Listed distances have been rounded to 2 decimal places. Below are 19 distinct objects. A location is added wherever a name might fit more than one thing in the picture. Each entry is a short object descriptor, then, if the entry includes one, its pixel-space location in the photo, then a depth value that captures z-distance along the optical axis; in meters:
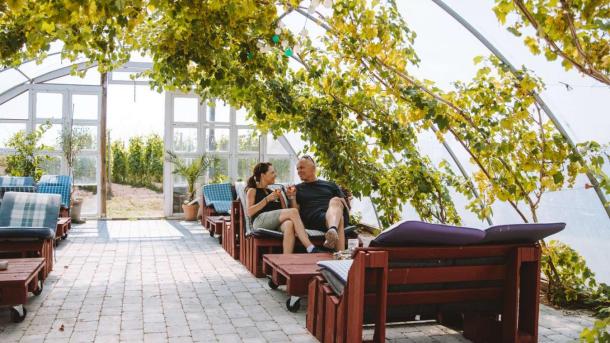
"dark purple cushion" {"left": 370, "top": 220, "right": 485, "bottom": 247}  3.07
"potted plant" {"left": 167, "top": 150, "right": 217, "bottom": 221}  12.36
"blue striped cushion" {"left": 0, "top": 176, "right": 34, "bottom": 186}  9.63
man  6.20
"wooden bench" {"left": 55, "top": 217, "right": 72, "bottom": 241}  8.10
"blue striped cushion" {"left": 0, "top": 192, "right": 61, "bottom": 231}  6.07
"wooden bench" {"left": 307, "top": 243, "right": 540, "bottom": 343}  3.23
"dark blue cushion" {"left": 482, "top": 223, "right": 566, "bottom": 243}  3.34
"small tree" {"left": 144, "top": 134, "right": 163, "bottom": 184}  16.94
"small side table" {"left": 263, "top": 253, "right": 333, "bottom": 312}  4.48
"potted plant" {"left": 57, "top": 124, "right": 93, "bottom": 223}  11.50
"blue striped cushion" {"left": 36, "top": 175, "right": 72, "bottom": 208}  9.94
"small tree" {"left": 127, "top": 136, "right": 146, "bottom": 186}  17.00
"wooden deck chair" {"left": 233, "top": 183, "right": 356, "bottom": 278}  6.04
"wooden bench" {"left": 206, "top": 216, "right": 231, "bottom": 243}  8.77
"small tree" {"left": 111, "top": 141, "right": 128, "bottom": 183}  17.08
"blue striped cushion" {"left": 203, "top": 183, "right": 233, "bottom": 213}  10.55
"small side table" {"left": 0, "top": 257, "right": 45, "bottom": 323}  4.01
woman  5.90
